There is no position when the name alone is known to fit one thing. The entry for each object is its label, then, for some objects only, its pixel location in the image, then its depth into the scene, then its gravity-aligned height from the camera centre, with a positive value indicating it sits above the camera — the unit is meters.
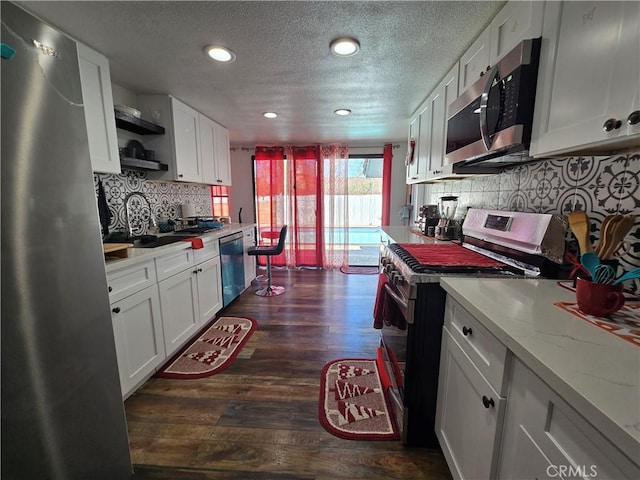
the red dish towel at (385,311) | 1.40 -0.64
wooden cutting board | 1.49 -0.28
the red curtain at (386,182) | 4.44 +0.36
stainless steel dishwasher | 2.89 -0.75
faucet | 2.19 -0.09
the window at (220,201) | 4.28 +0.04
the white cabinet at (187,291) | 1.96 -0.76
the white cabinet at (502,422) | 0.51 -0.57
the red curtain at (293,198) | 4.47 +0.09
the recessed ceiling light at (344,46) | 1.53 +0.95
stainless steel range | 1.18 -0.39
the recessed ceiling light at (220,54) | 1.62 +0.96
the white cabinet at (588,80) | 0.68 +0.37
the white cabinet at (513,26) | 1.00 +0.77
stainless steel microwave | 1.02 +0.42
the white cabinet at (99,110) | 1.63 +0.62
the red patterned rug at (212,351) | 1.94 -1.25
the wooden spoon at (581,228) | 0.94 -0.10
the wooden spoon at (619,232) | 0.84 -0.10
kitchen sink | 2.00 -0.31
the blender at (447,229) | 2.15 -0.22
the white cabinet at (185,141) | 2.41 +0.64
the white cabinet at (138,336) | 1.56 -0.86
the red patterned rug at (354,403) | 1.46 -1.27
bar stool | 3.34 -0.63
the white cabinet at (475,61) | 1.39 +0.83
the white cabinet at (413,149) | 2.72 +0.59
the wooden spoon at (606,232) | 0.88 -0.10
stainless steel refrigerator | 0.72 -0.21
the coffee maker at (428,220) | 2.45 -0.17
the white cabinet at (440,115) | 1.85 +0.70
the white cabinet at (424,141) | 2.35 +0.59
